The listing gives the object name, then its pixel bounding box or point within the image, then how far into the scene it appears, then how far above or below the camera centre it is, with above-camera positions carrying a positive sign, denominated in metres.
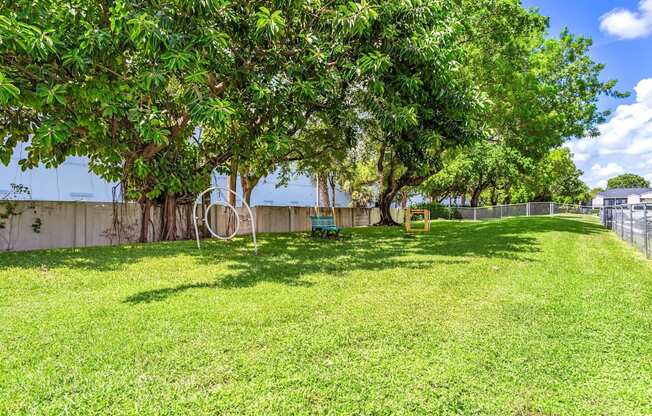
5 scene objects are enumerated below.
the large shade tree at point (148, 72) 6.26 +2.53
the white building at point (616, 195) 58.70 +1.98
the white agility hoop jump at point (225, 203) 8.65 -0.06
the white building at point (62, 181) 15.17 +1.16
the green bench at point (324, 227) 12.92 -0.63
